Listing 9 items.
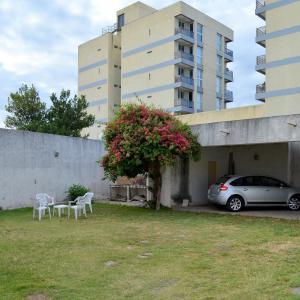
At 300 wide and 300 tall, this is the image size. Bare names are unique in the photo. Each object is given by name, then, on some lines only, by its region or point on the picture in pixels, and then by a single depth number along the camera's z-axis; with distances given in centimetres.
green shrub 1947
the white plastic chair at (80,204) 1385
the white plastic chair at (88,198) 1486
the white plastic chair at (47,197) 1468
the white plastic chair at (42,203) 1413
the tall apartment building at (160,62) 4828
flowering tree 1468
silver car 1548
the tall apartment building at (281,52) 3397
